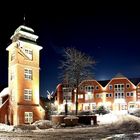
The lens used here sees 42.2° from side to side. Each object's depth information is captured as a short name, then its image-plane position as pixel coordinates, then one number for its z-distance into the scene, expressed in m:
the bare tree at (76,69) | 27.30
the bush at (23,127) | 20.29
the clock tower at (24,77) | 25.15
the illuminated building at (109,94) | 44.18
